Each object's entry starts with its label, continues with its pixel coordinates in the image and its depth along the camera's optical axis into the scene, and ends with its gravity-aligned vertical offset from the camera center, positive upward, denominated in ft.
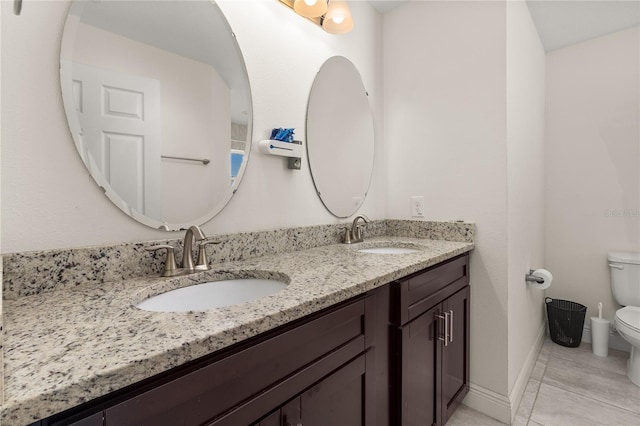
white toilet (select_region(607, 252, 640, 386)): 6.01 -1.82
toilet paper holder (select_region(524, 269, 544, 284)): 6.28 -1.32
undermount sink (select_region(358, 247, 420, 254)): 5.55 -0.65
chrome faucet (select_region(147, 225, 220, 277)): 3.13 -0.44
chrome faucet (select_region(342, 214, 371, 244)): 5.45 -0.35
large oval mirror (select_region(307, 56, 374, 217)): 5.34 +1.46
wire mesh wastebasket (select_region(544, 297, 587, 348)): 7.46 -2.68
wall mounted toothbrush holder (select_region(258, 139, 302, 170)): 4.30 +0.94
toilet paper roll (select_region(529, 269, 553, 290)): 6.22 -1.28
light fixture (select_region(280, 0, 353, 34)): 4.76 +3.26
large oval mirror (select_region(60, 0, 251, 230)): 2.87 +1.19
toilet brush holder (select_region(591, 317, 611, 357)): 7.14 -2.88
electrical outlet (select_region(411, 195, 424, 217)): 6.29 +0.17
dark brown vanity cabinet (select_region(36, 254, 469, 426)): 1.65 -1.21
